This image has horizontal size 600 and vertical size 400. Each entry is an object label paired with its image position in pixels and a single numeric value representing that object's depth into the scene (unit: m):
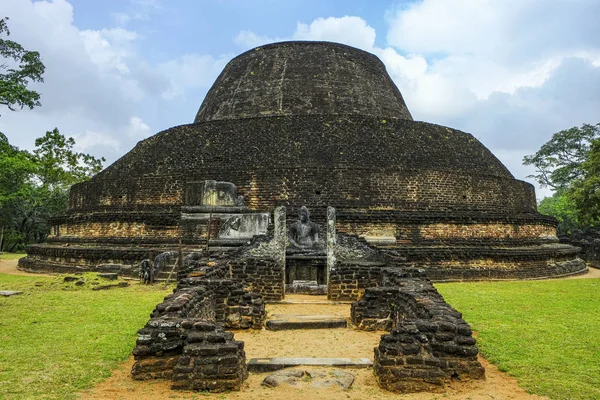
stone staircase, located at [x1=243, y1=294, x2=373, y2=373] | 4.85
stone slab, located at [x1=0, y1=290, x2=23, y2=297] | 9.84
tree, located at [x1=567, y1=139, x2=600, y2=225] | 15.52
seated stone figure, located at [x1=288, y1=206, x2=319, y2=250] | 10.48
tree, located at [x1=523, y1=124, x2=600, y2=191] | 35.16
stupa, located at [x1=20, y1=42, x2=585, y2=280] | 13.77
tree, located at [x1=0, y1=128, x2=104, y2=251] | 29.92
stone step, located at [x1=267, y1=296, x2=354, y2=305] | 8.70
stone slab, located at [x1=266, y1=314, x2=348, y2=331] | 6.81
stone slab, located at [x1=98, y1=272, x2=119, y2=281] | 12.22
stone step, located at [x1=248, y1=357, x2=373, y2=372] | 4.76
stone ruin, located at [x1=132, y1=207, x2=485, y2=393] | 4.19
